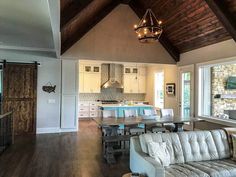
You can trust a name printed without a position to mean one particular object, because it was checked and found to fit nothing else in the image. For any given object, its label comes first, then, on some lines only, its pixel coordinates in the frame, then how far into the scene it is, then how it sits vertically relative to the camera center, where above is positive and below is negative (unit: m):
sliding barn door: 6.57 -0.08
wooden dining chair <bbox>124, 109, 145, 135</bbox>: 5.26 -0.98
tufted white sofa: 2.65 -0.96
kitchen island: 7.65 -0.60
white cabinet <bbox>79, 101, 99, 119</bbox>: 10.13 -0.89
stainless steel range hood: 10.55 +0.66
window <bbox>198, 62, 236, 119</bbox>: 6.89 +0.05
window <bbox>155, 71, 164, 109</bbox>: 9.91 +0.11
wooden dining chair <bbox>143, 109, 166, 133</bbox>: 5.56 -1.02
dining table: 4.48 -0.77
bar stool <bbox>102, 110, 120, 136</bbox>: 4.87 -0.71
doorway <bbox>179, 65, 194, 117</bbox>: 7.49 +0.07
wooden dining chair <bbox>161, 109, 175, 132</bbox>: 5.85 -0.71
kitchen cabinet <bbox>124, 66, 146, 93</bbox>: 11.04 +0.73
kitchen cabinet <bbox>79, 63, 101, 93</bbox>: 10.11 +0.72
